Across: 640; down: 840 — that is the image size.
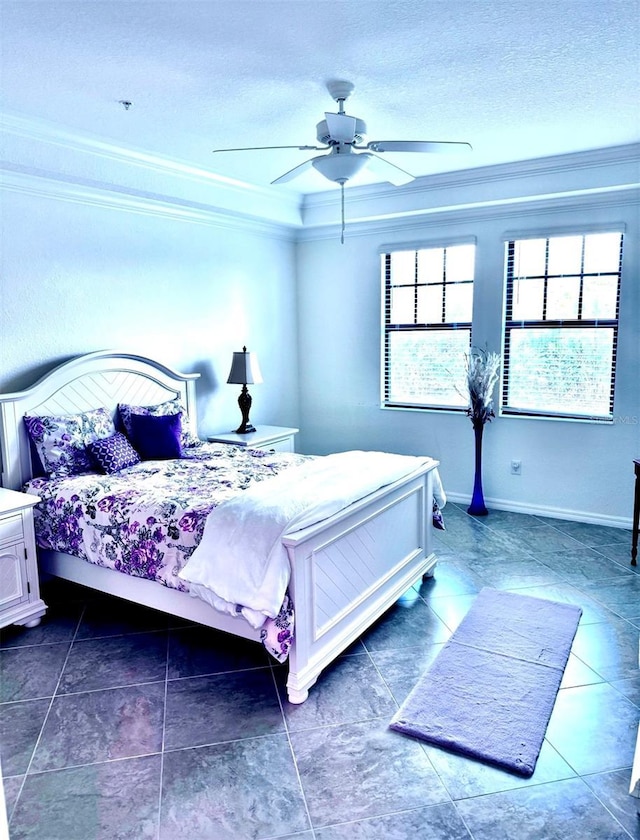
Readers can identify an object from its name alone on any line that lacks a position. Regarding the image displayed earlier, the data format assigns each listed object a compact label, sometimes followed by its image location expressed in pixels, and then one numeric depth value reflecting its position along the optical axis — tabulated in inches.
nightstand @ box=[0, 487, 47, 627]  123.8
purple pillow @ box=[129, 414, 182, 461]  160.7
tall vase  196.4
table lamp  195.8
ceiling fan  110.9
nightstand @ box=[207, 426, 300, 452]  190.2
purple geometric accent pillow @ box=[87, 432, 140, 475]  147.0
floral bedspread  113.3
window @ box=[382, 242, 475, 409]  205.2
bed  104.1
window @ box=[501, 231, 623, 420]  180.9
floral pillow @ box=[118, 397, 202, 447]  164.4
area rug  92.4
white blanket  99.0
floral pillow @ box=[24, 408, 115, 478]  141.5
